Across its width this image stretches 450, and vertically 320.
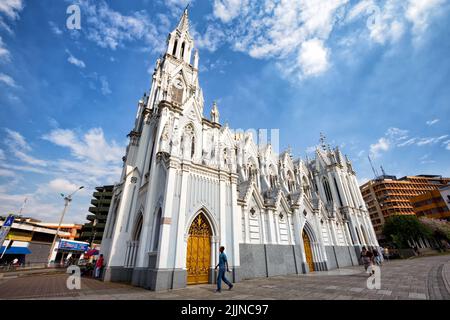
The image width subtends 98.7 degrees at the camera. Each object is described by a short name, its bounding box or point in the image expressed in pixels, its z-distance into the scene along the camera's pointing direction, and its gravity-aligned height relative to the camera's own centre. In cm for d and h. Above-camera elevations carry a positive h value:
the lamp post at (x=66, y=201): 2877 +749
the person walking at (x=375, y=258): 1919 -65
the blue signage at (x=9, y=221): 1906 +325
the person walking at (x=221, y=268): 807 -54
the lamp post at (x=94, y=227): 5267 +729
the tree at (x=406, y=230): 3691 +357
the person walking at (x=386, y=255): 3075 -56
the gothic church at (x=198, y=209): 1116 +321
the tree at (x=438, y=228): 3953 +417
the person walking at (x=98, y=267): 1509 -79
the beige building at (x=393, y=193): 6731 +1931
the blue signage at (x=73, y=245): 3981 +211
